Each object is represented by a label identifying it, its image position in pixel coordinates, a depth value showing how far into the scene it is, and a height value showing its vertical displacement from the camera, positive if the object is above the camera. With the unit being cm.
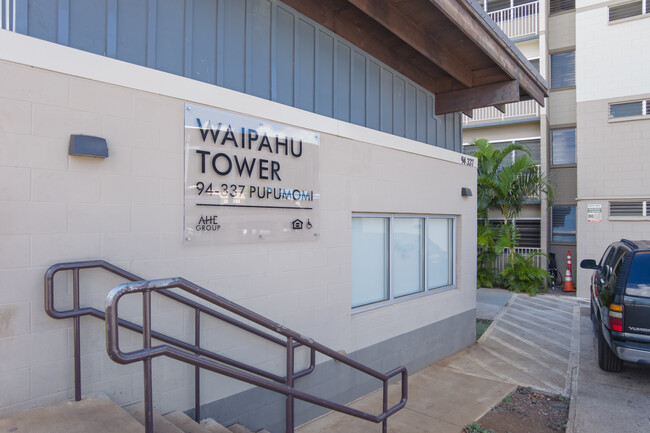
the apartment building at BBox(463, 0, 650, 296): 1170 +292
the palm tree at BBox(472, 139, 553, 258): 1270 +110
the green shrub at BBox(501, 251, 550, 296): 1259 -163
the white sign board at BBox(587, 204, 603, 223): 1192 +19
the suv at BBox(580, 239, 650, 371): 523 -113
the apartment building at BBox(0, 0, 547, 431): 275 +33
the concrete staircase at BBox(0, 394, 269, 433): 242 -118
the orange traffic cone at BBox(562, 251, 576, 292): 1291 -189
